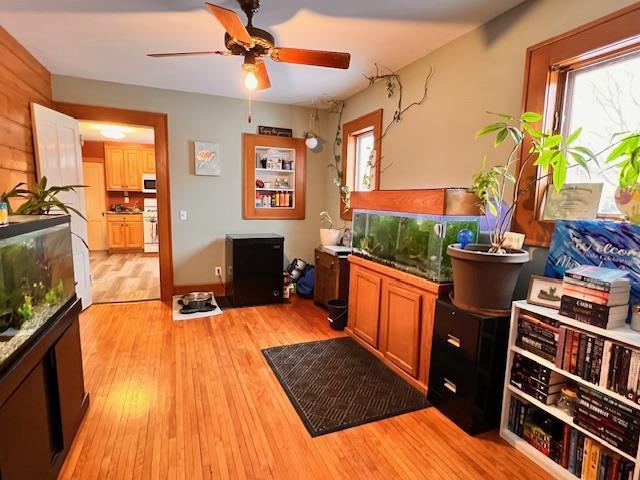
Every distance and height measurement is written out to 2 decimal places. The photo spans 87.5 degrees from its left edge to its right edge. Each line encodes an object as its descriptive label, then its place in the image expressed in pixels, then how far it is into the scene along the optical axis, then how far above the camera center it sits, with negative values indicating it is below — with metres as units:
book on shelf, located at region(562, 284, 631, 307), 1.42 -0.39
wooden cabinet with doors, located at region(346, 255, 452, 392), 2.23 -0.86
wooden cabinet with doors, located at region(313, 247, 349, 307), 3.57 -0.86
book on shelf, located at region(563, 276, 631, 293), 1.41 -0.34
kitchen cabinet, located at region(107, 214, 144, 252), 7.10 -0.82
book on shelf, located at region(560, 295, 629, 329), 1.42 -0.46
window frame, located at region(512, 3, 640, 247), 1.66 +0.78
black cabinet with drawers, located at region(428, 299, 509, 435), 1.82 -0.91
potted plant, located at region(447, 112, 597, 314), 1.64 -0.27
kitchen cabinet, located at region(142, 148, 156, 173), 7.21 +0.76
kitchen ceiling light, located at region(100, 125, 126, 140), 5.30 +1.02
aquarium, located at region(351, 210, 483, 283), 2.16 -0.28
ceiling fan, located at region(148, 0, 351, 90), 2.10 +0.96
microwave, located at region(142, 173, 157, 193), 7.30 +0.25
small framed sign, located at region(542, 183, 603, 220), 1.74 +0.02
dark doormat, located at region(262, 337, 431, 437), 2.00 -1.28
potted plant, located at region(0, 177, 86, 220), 1.85 -0.06
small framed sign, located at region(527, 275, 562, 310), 1.70 -0.45
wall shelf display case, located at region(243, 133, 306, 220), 4.42 +0.28
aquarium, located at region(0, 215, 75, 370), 1.19 -0.36
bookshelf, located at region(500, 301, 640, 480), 1.35 -0.84
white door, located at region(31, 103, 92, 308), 3.03 +0.30
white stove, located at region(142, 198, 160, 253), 7.13 -0.71
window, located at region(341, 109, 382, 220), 3.65 +0.58
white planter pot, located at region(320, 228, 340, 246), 4.04 -0.44
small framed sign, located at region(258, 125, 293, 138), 4.40 +0.89
